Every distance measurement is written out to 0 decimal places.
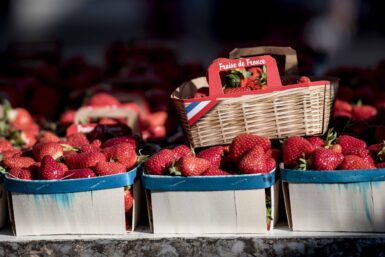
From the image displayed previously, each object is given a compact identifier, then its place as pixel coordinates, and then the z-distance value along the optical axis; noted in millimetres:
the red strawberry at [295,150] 4606
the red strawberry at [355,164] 4400
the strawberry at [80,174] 4655
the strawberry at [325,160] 4406
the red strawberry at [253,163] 4466
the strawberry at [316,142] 4850
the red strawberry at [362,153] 4510
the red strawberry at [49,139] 5737
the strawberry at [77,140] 5582
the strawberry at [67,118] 7003
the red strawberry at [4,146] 5735
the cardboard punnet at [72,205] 4600
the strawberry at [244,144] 4704
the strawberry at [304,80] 4997
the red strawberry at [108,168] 4655
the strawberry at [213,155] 4722
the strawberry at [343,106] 6313
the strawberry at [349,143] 4727
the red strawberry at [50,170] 4690
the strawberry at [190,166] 4519
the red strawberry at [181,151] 4759
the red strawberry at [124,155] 4878
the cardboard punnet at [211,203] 4440
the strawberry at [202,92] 5136
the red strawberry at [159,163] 4626
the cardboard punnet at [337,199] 4327
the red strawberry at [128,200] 4669
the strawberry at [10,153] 5313
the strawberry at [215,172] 4548
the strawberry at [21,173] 4788
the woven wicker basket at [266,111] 4866
